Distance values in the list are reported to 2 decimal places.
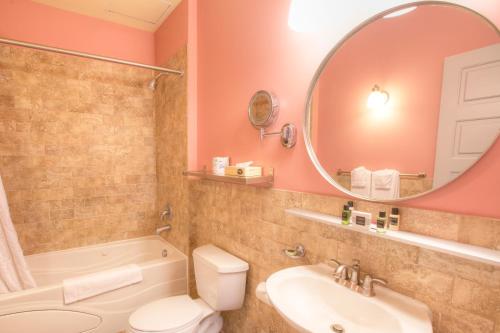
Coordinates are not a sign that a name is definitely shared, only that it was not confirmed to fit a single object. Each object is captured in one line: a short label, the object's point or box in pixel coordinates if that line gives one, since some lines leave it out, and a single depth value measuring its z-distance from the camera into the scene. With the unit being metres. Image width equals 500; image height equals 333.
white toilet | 1.42
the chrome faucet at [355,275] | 0.97
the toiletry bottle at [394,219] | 0.88
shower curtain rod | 1.55
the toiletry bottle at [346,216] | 0.96
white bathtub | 1.58
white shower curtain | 1.60
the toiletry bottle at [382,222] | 0.88
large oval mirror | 0.75
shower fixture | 2.50
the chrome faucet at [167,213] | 2.40
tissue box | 1.37
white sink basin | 0.79
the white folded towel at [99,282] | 1.65
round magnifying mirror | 1.34
